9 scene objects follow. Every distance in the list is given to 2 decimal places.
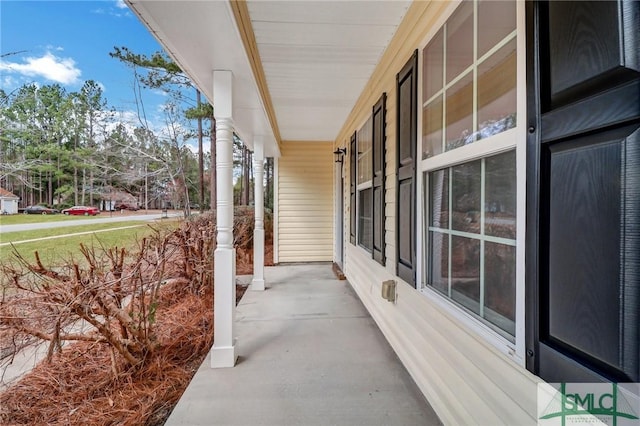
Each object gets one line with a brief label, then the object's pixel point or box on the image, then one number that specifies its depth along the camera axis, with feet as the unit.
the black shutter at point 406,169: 6.95
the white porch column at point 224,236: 7.89
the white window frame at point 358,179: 11.89
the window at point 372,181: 9.93
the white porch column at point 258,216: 15.12
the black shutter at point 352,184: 15.31
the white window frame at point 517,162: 3.54
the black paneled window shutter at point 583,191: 2.29
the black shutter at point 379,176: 9.78
